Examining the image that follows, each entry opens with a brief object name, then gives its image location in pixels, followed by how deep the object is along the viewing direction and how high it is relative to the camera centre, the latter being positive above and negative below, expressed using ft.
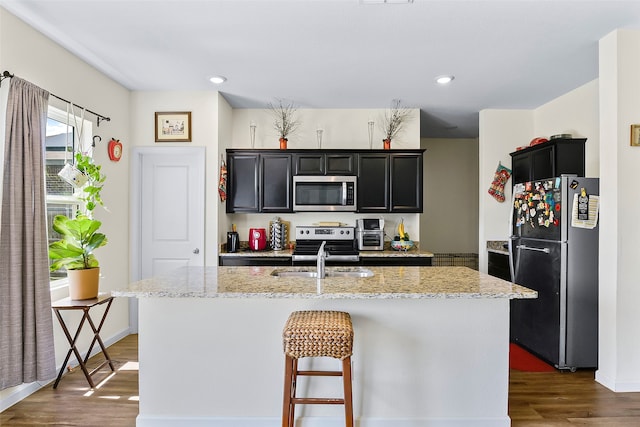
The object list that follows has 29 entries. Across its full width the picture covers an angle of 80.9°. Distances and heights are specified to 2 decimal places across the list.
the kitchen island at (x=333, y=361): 7.00 -2.78
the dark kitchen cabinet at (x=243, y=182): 13.85 +1.14
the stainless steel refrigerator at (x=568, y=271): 9.71 -1.53
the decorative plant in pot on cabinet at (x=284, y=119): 14.28 +3.68
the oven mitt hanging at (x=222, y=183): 13.06 +1.06
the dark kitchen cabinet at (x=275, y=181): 13.91 +1.19
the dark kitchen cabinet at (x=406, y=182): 13.98 +1.17
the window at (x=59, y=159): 9.47 +1.38
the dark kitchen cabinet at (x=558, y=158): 11.67 +1.77
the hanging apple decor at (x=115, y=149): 11.55 +1.98
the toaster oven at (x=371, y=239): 13.91 -0.96
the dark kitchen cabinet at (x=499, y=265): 12.87 -1.87
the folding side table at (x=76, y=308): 8.52 -2.20
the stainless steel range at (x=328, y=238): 14.11 -0.96
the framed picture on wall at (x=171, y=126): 12.76 +2.95
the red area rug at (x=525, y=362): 10.11 -4.19
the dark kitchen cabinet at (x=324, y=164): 13.91 +1.83
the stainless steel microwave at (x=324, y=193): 13.84 +0.74
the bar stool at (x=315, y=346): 5.81 -2.07
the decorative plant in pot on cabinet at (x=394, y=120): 14.21 +3.59
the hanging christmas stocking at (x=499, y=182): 14.49 +1.22
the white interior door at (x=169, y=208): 12.84 +0.16
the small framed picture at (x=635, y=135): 8.63 +1.80
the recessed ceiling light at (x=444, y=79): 11.09 +4.02
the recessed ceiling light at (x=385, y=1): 7.19 +4.08
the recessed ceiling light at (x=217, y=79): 11.33 +4.09
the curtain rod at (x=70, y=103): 7.59 +2.82
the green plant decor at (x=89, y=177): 9.39 +0.91
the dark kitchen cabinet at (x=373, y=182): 13.98 +1.16
